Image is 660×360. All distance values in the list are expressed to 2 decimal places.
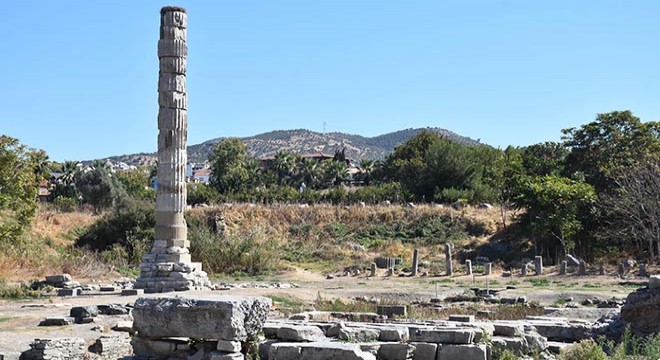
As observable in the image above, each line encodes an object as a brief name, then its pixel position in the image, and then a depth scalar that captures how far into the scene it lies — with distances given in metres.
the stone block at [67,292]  24.20
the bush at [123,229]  36.09
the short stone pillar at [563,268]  30.33
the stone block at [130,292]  23.47
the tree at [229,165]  72.44
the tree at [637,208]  32.50
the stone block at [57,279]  26.22
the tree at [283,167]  80.81
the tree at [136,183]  64.50
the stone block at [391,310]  17.96
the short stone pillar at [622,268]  30.10
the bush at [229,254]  32.50
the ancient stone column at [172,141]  25.95
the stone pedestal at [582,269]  29.72
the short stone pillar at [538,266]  31.08
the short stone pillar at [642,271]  28.77
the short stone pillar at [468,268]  32.28
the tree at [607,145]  40.31
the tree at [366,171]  79.00
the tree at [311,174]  77.19
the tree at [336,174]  78.19
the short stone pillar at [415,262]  32.66
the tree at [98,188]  58.41
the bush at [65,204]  48.91
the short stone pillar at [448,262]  32.62
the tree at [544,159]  47.94
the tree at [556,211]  35.38
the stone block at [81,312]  17.62
